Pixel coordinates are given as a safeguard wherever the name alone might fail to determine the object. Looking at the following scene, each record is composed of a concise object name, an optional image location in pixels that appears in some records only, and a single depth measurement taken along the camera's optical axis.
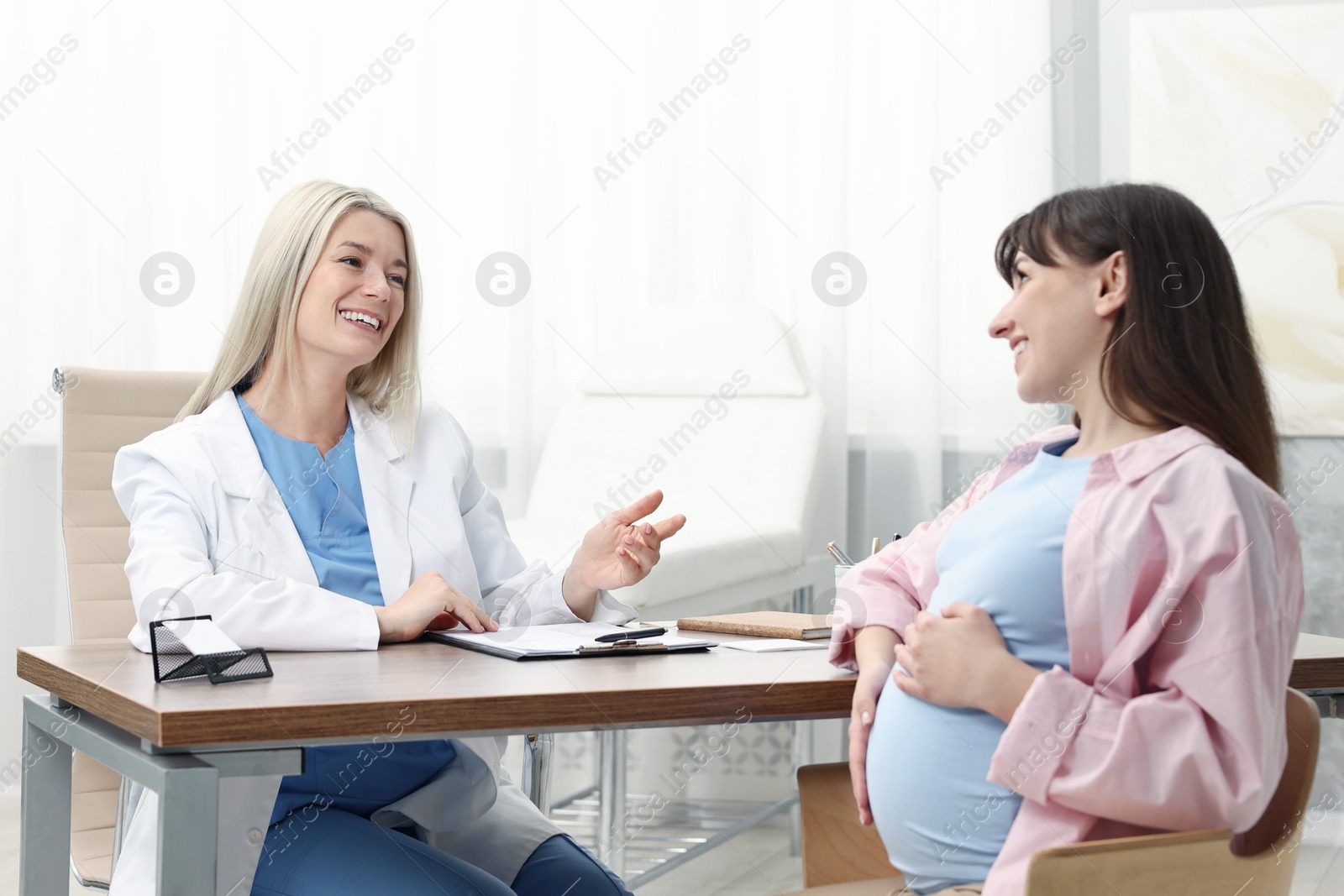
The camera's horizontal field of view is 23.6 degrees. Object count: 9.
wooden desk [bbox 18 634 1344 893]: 3.34
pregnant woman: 3.31
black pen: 3.78
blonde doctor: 3.69
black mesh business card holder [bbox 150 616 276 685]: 3.47
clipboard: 3.68
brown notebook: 3.92
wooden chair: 3.27
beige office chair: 4.22
